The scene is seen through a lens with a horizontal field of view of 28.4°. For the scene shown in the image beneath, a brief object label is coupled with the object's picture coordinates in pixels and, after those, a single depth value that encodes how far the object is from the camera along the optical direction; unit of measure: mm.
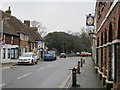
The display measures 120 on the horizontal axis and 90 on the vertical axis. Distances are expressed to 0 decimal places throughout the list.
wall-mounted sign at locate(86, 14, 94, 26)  23780
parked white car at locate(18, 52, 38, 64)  33156
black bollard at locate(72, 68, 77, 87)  12960
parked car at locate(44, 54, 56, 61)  51247
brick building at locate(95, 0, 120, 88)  7949
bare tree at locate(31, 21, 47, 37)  91000
